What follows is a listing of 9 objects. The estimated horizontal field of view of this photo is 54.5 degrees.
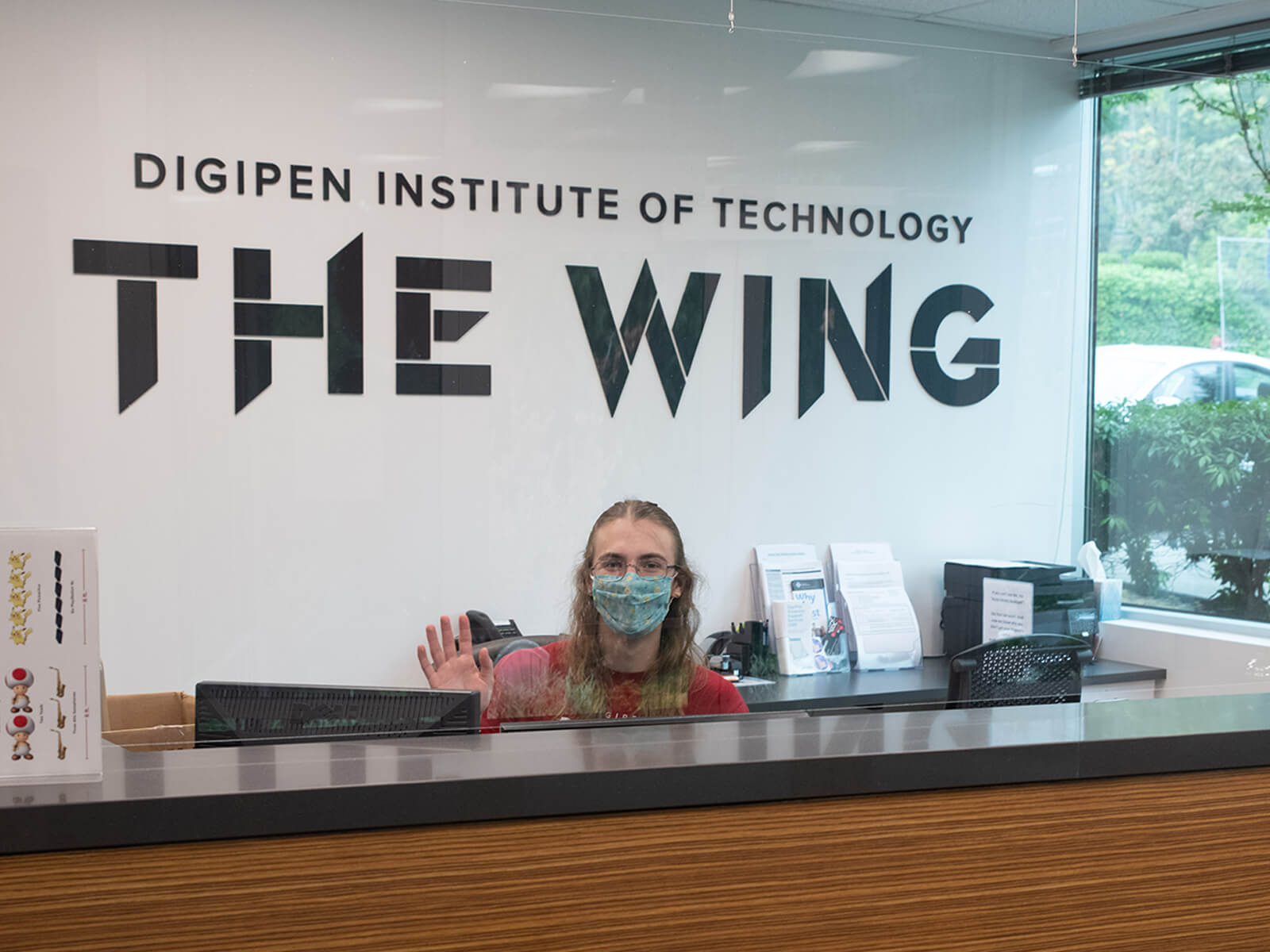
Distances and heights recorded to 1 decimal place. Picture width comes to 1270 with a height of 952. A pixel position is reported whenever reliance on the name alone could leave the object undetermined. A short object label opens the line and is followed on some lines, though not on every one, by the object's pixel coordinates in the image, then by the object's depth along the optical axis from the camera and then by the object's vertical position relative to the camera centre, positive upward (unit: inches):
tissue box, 133.4 -18.3
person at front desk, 92.8 -18.6
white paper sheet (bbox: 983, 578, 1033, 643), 131.1 -19.4
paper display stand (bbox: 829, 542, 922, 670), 130.4 -19.3
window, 135.8 +9.5
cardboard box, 66.6 -19.1
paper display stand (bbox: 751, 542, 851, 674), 124.1 -17.0
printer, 131.6 -18.1
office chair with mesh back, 115.7 -23.4
